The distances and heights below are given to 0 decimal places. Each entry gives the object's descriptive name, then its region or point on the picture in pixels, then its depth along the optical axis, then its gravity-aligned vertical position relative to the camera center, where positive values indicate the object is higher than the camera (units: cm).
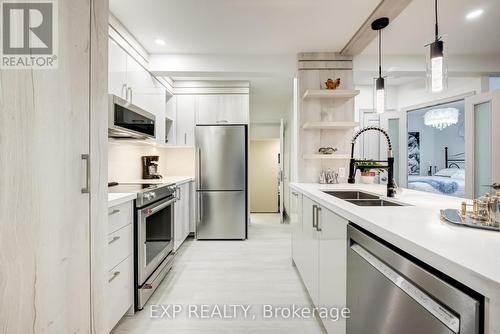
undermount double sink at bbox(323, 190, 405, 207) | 162 -23
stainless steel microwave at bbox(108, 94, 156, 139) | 187 +42
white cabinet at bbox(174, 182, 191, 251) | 310 -66
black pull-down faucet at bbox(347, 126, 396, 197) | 162 -7
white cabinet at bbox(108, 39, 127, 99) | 212 +91
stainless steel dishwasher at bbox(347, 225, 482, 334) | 59 -40
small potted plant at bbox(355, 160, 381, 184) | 271 -10
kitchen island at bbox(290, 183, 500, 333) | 52 -22
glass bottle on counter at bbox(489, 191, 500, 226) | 86 -15
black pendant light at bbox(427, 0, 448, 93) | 143 +62
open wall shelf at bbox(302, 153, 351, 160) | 285 +14
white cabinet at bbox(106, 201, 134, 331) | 152 -65
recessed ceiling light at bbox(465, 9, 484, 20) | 216 +141
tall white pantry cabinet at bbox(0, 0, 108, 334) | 75 -6
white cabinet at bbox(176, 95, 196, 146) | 389 +78
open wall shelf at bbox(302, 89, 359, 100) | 273 +86
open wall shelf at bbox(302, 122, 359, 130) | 277 +49
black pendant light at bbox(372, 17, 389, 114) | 217 +74
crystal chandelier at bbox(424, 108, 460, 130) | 511 +112
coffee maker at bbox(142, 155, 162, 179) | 332 +1
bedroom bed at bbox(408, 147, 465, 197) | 502 -31
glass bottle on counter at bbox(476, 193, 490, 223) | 89 -15
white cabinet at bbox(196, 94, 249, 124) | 388 +98
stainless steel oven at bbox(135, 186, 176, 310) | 187 -64
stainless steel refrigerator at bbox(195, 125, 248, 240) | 374 -19
